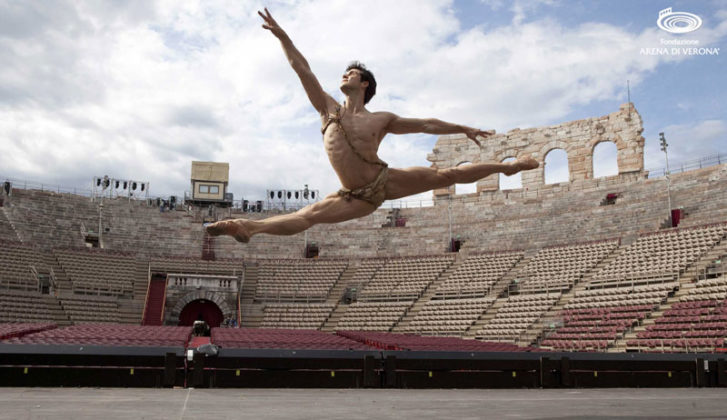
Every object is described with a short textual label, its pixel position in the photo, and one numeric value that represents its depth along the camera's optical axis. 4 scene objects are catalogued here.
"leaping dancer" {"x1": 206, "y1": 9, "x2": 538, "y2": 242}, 7.09
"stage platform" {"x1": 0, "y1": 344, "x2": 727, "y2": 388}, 11.34
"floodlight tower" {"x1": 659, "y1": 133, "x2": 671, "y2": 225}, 38.07
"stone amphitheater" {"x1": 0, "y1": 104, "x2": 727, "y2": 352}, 28.77
